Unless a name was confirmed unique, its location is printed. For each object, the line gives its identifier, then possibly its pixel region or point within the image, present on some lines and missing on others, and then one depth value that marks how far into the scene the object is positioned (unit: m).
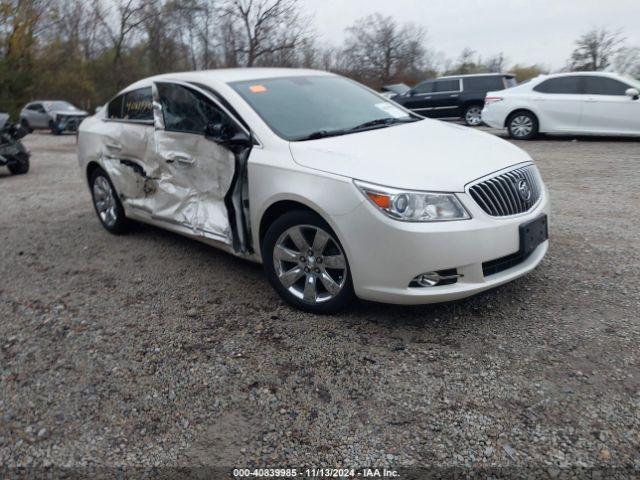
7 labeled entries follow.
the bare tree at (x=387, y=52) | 45.34
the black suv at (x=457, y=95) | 15.62
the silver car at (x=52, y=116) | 22.83
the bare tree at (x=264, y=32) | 27.02
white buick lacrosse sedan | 3.07
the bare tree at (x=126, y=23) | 35.22
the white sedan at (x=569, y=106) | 10.84
